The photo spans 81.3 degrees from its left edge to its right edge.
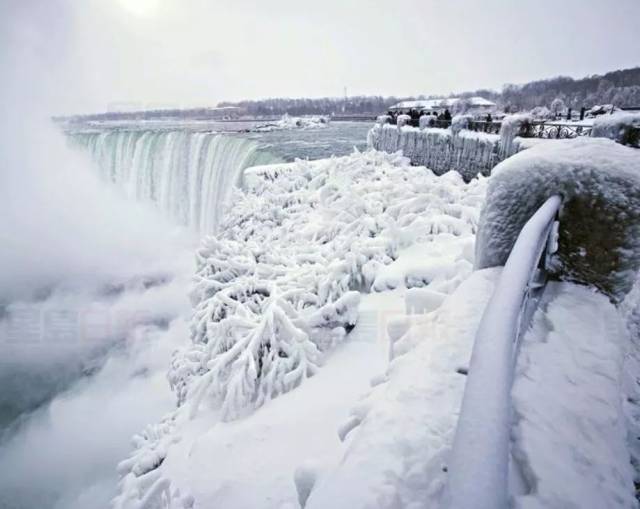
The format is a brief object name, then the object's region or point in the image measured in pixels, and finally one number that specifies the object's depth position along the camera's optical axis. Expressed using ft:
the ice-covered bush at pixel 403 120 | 68.08
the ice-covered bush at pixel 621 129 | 19.21
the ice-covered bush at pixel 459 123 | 47.70
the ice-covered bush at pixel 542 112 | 69.15
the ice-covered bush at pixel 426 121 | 58.70
